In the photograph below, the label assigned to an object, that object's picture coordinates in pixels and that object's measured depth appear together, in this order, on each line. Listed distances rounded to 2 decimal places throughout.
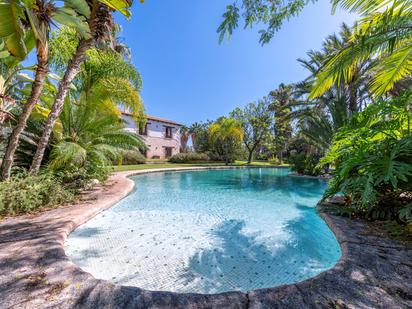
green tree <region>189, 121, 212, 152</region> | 32.69
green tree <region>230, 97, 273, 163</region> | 27.39
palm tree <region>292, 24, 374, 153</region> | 10.90
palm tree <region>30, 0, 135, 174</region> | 5.78
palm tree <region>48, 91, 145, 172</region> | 7.56
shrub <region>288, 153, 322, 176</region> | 16.09
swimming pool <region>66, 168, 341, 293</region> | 2.95
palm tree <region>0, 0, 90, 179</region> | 4.04
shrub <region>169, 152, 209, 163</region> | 27.31
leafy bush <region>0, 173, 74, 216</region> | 4.57
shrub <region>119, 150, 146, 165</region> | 21.16
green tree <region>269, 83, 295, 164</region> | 28.62
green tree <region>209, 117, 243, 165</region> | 25.02
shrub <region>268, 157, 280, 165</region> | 31.67
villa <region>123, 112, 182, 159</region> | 28.06
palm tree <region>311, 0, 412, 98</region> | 3.37
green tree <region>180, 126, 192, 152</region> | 38.88
